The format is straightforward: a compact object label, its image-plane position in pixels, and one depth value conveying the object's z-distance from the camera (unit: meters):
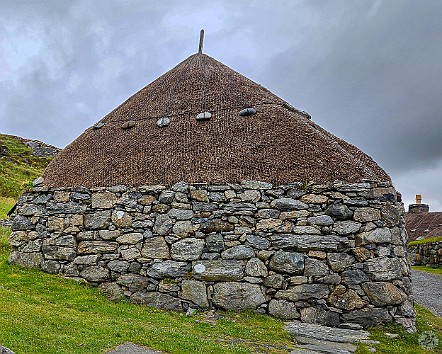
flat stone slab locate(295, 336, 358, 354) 7.76
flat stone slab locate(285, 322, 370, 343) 8.59
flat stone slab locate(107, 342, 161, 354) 6.58
